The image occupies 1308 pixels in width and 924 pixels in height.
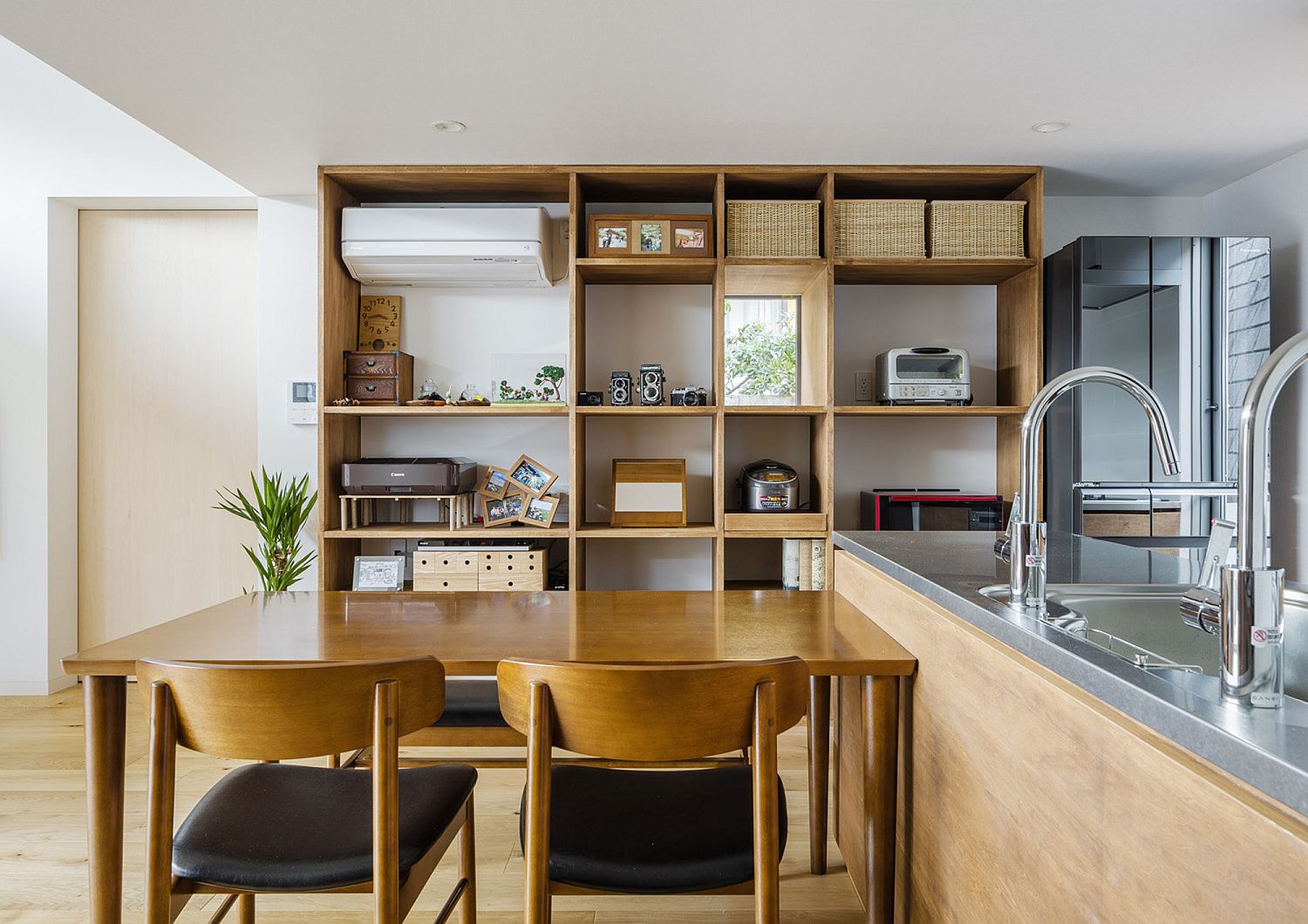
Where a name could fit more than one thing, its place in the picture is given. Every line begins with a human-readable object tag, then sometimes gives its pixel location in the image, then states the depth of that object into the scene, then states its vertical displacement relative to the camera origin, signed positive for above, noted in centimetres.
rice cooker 336 -10
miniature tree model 359 +41
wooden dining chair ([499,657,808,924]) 114 -42
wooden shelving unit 327 +83
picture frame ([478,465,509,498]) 348 -8
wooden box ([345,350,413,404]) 345 +39
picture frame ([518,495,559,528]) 342 -20
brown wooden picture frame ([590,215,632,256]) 330 +98
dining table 141 -35
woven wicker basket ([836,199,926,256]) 328 +101
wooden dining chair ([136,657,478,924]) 116 -53
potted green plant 335 -27
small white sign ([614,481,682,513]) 340 -14
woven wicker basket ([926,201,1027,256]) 328 +100
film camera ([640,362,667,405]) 343 +36
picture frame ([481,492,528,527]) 345 -19
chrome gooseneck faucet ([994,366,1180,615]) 111 -7
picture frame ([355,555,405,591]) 338 -46
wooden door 384 +28
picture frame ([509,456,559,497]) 346 -5
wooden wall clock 368 +68
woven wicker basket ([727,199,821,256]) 328 +101
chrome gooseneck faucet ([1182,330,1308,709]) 69 -11
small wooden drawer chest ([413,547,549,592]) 332 -45
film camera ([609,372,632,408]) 345 +34
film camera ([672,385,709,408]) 341 +30
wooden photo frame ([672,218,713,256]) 328 +96
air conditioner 331 +98
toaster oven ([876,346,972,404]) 336 +39
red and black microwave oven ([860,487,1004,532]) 335 -19
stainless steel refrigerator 310 +44
